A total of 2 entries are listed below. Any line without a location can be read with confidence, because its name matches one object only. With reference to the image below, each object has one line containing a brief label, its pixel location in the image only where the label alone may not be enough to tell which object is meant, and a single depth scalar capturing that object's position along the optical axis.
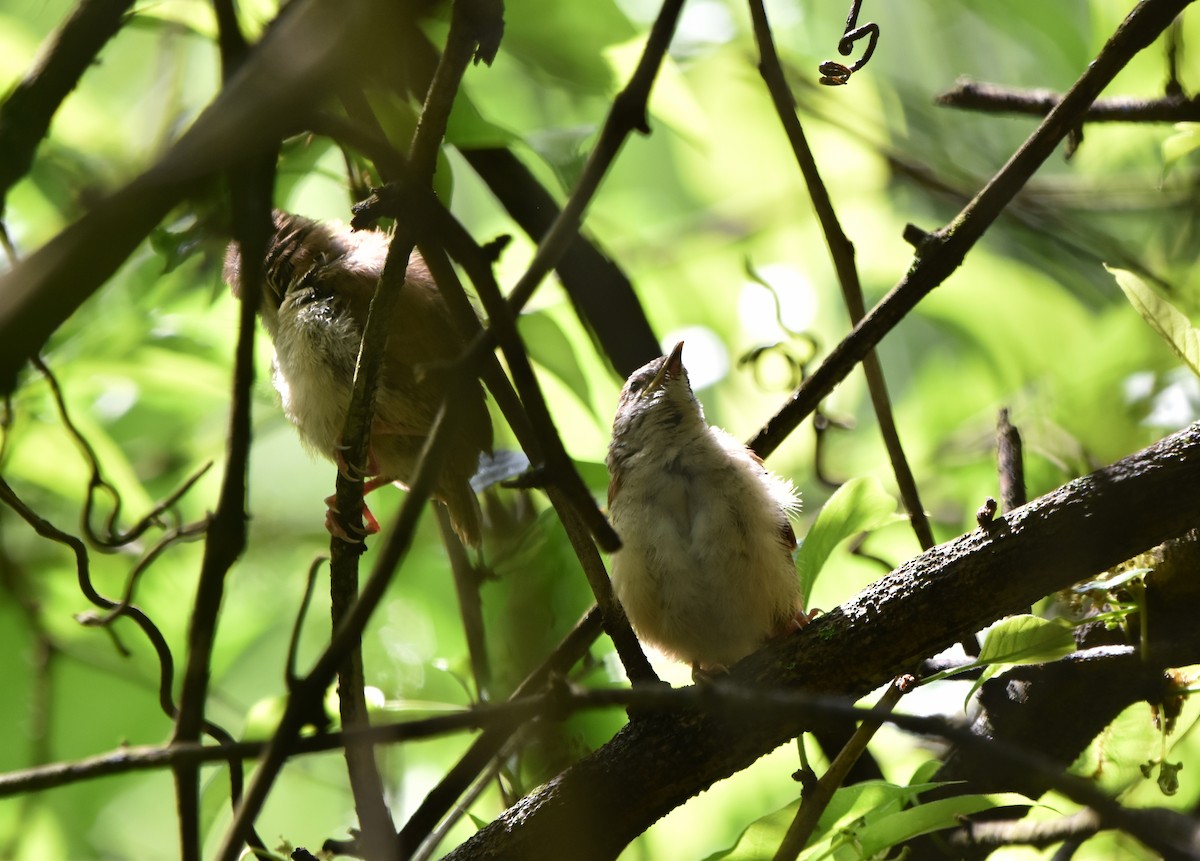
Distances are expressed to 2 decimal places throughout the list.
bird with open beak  5.48
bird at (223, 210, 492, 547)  5.82
